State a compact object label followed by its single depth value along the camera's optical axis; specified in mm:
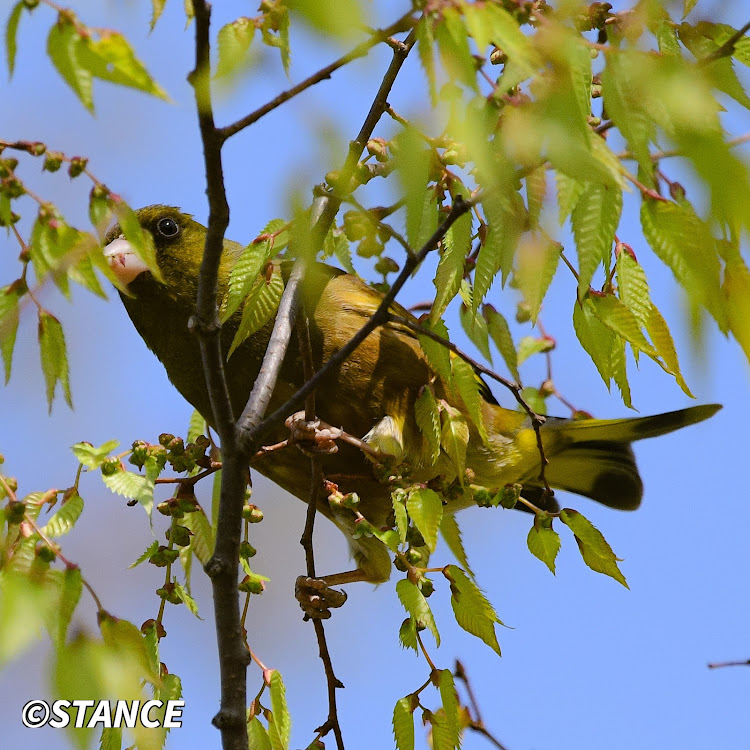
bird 6340
